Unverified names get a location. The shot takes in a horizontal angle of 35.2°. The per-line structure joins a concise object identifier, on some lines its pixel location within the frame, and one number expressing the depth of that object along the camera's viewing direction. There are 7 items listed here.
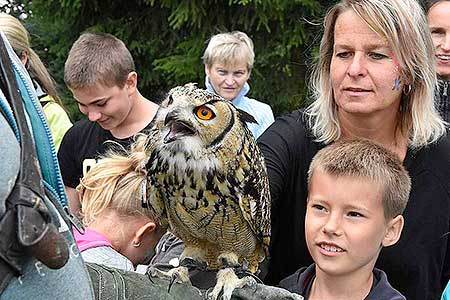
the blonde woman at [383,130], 2.06
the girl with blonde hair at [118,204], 2.10
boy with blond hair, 1.86
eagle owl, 1.66
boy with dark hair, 3.17
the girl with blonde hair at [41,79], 3.27
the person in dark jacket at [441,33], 3.16
